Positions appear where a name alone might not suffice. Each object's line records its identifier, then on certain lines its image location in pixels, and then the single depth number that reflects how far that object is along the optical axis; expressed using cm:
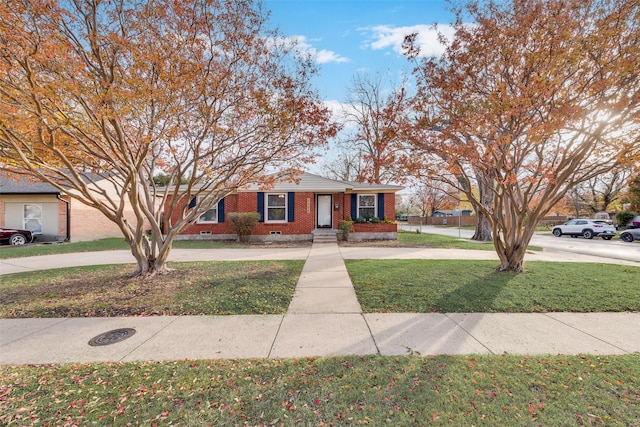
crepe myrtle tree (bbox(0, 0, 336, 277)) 432
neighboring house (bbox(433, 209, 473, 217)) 5406
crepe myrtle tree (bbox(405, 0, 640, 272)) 483
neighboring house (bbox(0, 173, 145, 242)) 1433
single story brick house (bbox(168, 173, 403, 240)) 1384
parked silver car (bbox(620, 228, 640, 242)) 1670
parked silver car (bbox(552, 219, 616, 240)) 1872
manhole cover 337
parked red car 1297
